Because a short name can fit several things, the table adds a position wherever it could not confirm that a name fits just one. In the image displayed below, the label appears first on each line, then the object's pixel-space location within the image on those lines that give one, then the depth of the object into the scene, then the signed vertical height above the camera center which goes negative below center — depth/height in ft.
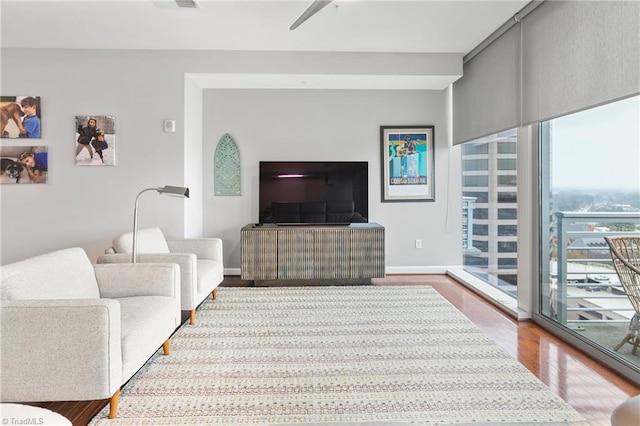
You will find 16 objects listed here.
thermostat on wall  13.82 +2.79
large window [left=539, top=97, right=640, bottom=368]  7.89 -0.18
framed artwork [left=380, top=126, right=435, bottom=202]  16.63 +1.80
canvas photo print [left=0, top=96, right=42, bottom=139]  13.52 +3.04
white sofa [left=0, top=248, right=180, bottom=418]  5.82 -2.12
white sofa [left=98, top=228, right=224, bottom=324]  10.26 -1.42
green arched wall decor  16.40 +1.60
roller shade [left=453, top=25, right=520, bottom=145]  11.52 +3.83
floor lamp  9.79 +0.34
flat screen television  15.83 +0.91
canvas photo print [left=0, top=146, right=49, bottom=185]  13.56 +1.43
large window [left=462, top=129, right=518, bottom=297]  13.25 -0.12
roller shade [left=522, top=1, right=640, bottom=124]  7.45 +3.27
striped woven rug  6.36 -3.29
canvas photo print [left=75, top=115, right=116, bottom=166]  13.66 +2.28
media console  14.67 -1.79
